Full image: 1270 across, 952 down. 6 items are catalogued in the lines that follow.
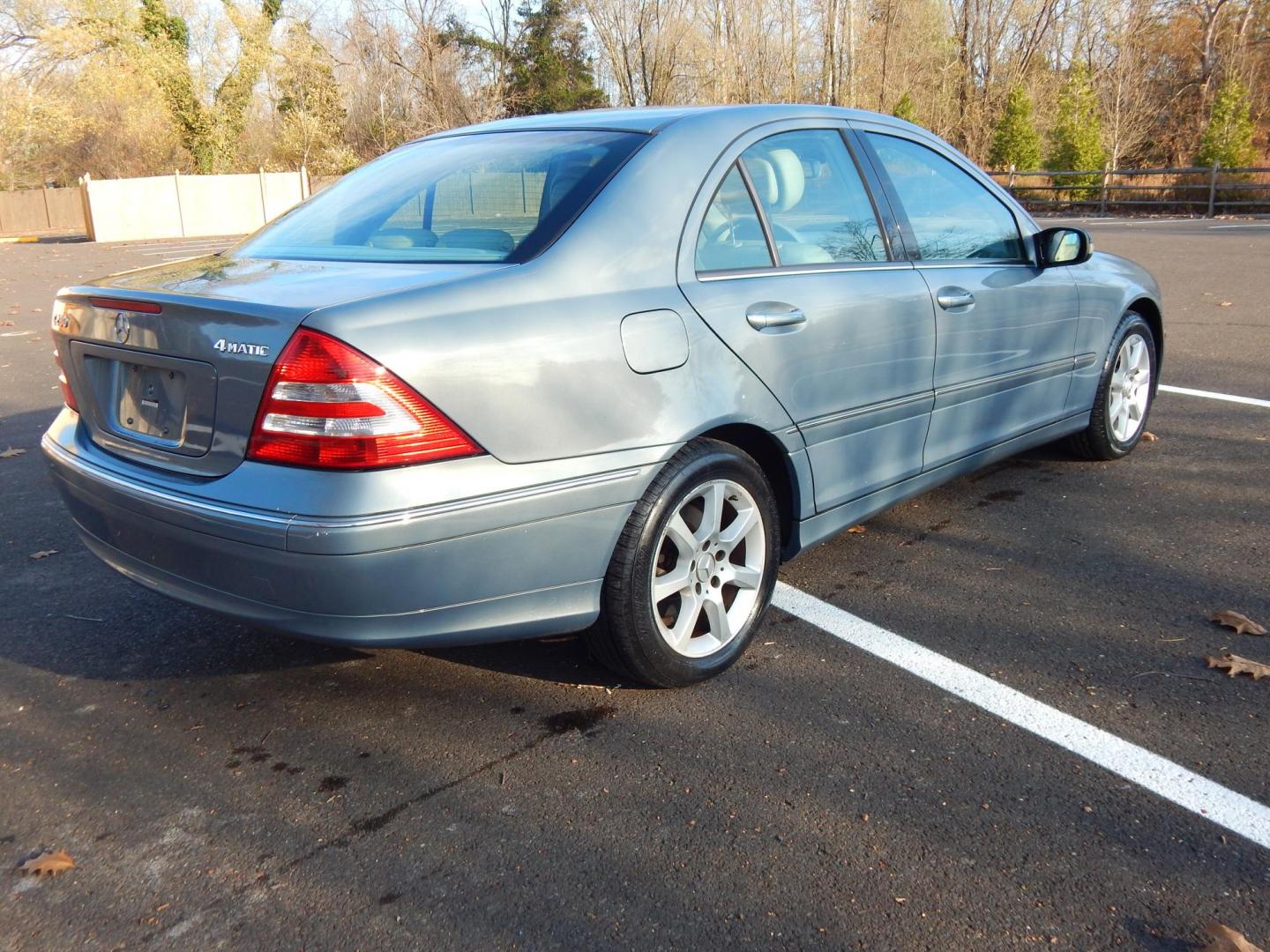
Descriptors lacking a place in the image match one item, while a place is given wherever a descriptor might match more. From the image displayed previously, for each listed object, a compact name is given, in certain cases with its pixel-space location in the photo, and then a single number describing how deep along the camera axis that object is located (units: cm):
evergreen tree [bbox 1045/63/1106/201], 2836
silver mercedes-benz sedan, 246
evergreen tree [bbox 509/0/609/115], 4731
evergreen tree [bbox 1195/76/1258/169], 2578
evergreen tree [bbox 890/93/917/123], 3181
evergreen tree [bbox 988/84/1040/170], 2973
